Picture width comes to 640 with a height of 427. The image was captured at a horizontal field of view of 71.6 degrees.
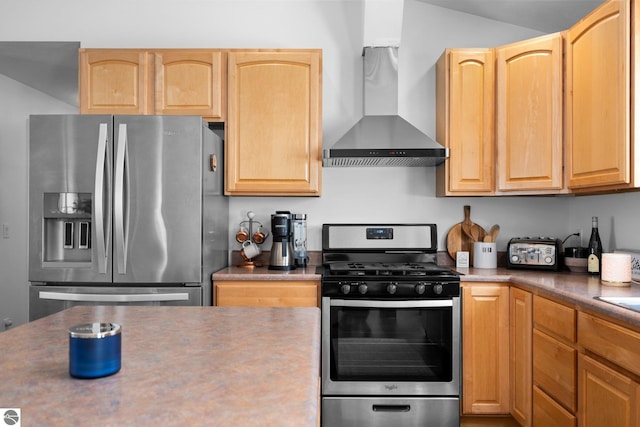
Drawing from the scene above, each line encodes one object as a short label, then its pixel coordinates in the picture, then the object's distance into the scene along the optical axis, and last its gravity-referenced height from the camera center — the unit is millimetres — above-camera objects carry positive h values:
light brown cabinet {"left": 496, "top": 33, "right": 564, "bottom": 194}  2576 +590
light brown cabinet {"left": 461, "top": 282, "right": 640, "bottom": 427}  1610 -679
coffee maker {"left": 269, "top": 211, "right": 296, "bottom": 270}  2836 -213
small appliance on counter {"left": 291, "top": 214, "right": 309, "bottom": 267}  2988 -174
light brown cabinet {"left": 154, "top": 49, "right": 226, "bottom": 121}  2838 +819
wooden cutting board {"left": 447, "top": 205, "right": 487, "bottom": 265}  3131 -161
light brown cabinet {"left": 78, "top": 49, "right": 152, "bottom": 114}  2844 +821
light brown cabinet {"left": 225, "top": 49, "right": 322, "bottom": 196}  2830 +581
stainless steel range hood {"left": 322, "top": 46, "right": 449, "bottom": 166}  2730 +496
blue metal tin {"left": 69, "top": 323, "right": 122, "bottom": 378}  822 -263
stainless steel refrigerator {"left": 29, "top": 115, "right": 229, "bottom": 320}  2455 +36
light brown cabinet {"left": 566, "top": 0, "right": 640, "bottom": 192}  2010 +561
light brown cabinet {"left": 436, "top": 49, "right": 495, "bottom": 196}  2814 +571
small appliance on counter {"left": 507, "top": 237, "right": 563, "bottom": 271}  2754 -252
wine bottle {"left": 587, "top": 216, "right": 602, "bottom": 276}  2578 -227
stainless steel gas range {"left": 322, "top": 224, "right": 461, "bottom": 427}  2510 -779
